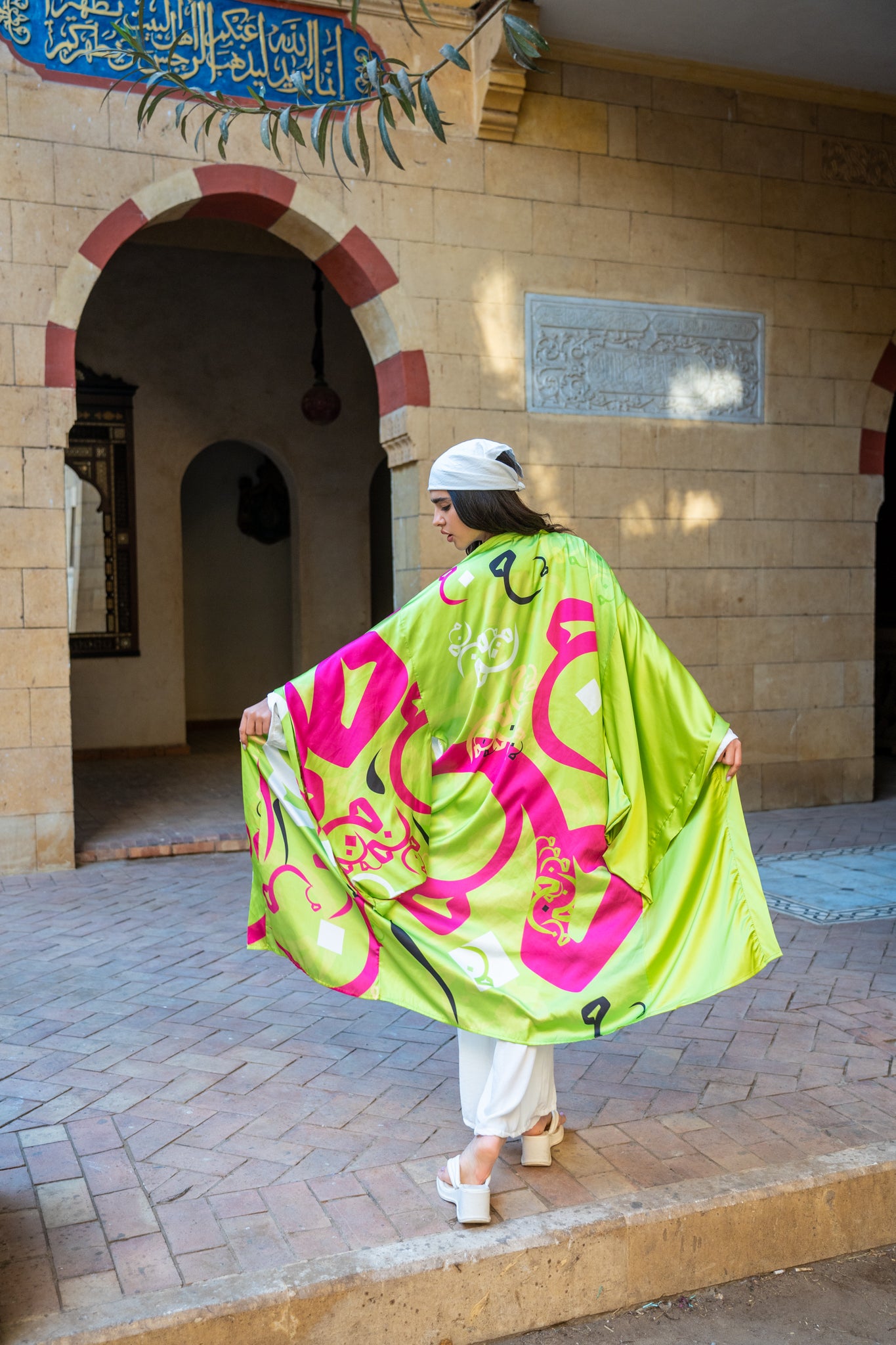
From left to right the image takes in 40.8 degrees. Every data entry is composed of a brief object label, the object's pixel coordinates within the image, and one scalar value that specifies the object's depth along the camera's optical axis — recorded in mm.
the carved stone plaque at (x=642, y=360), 6859
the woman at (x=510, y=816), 2598
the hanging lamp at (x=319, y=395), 10430
